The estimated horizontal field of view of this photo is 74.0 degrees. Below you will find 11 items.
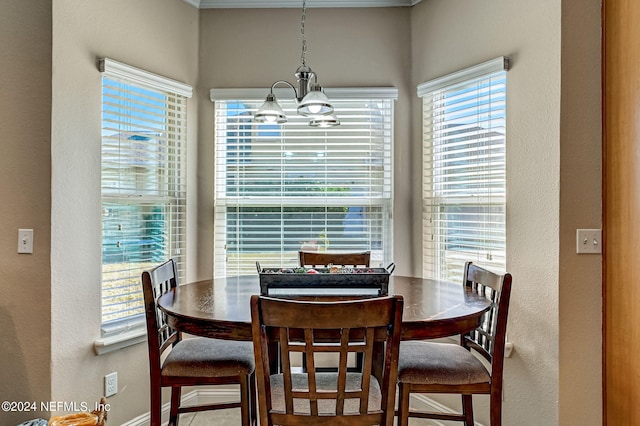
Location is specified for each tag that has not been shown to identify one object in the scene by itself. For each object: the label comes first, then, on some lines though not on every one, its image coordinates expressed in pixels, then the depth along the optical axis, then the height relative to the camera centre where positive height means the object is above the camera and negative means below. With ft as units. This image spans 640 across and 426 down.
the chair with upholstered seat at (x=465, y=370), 5.56 -2.07
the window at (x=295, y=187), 9.34 +0.63
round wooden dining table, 4.88 -1.20
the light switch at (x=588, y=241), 6.30 -0.36
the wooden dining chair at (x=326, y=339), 4.20 -1.35
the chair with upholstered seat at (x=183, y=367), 5.78 -2.11
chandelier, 6.28 +1.67
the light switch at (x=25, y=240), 6.44 -0.40
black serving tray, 5.73 -0.88
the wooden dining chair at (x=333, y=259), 8.39 -0.86
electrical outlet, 7.25 -2.92
